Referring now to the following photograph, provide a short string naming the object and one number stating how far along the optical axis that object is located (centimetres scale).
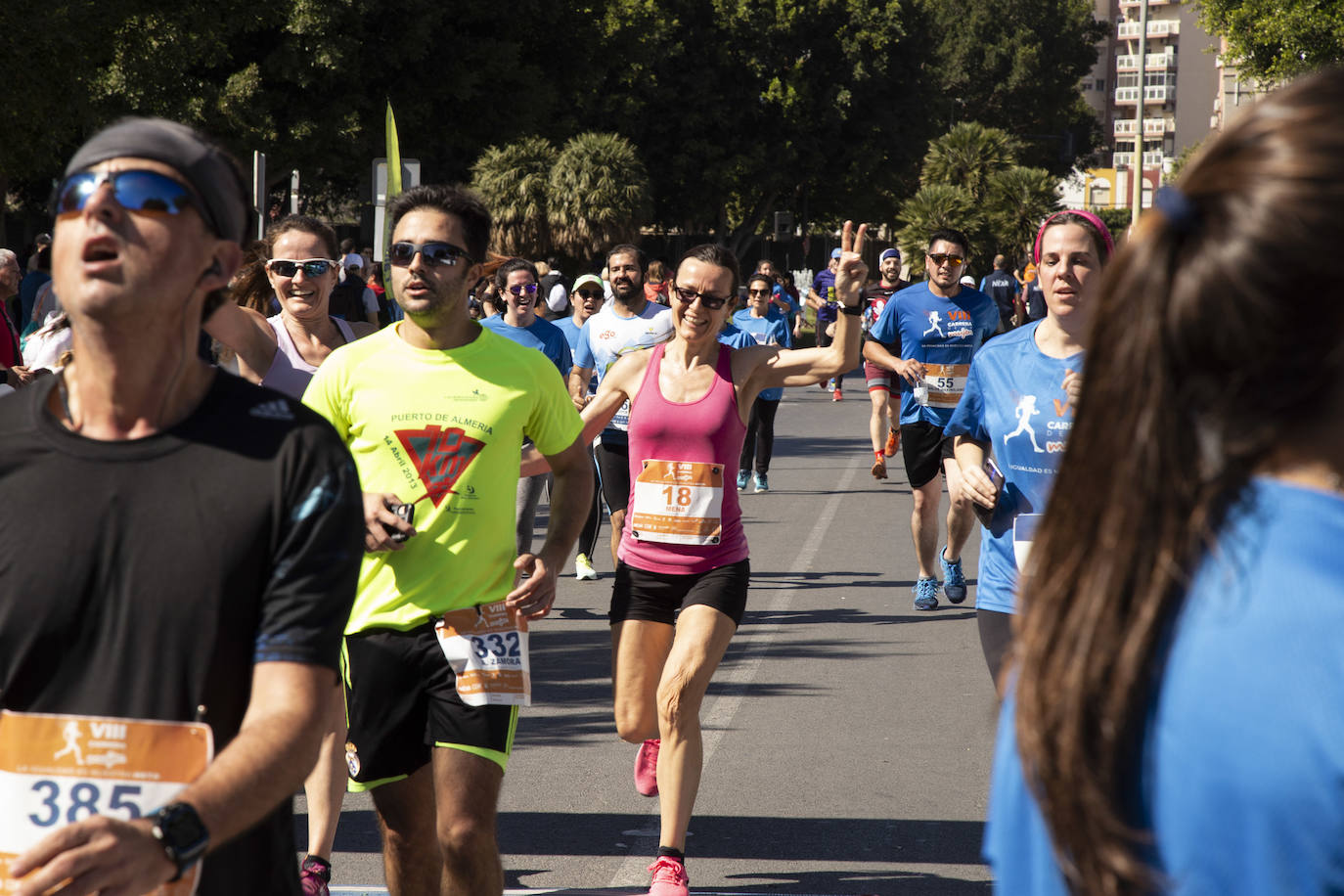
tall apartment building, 12344
